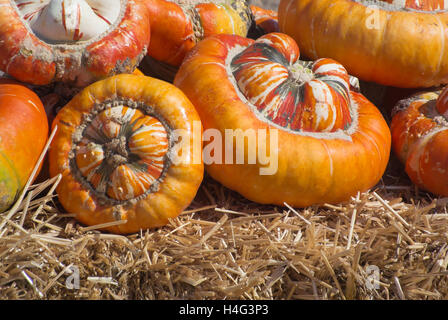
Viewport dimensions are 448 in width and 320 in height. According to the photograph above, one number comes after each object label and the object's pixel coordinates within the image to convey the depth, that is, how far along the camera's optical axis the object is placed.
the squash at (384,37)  2.43
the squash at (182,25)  2.46
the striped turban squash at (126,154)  1.96
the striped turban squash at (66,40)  2.05
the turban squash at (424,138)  2.28
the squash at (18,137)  1.93
